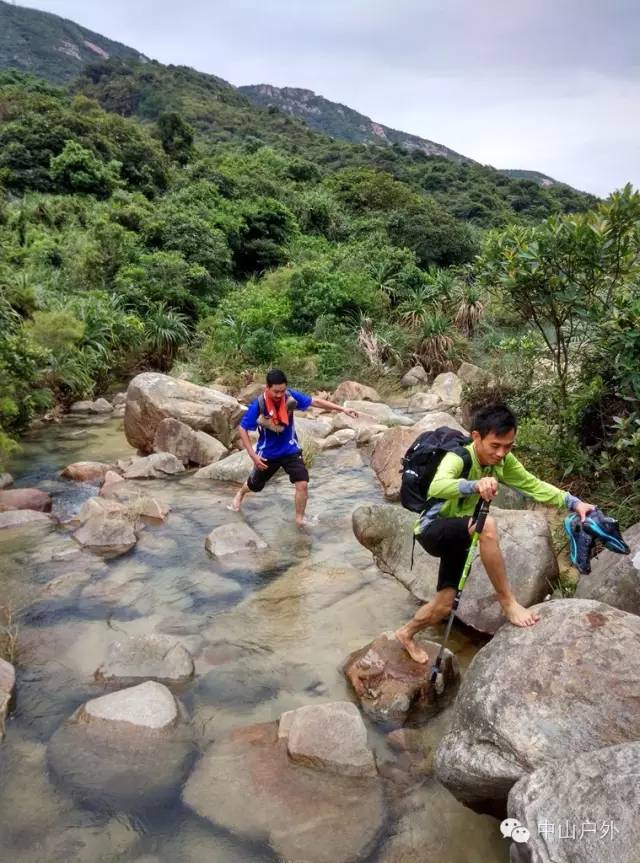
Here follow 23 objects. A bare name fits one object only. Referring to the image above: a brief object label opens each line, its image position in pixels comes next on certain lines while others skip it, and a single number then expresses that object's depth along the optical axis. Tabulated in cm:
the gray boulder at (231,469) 907
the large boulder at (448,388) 1416
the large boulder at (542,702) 306
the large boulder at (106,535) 666
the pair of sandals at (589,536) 346
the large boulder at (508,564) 486
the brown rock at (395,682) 412
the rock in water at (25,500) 777
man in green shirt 357
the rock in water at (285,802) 319
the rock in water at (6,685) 400
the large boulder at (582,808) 238
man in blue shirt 679
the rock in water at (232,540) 668
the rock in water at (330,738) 363
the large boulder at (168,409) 1016
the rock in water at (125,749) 350
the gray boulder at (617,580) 416
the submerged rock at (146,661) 446
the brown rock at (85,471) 919
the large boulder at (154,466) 916
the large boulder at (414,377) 1582
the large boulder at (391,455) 866
